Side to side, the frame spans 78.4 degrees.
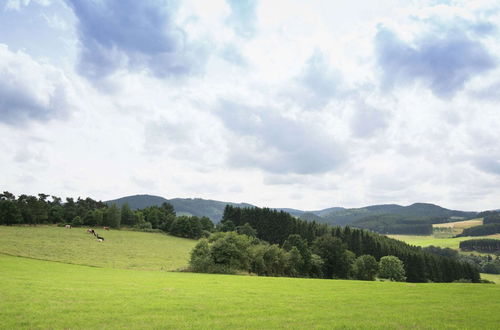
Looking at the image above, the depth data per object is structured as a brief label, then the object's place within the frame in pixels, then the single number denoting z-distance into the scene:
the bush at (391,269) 107.88
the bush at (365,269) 99.62
